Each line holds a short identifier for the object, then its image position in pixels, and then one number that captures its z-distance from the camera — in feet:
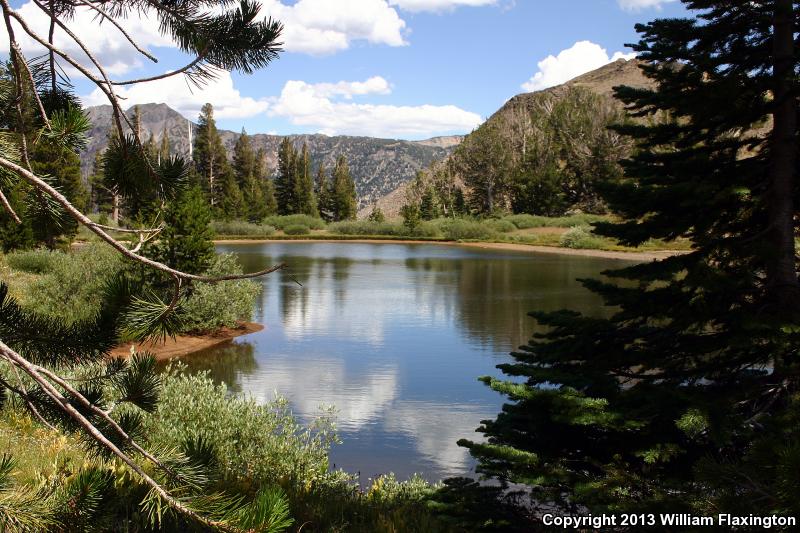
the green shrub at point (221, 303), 49.24
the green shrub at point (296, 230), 193.57
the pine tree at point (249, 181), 212.23
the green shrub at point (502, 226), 181.16
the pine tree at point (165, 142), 209.36
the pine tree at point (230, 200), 197.77
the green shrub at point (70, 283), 43.73
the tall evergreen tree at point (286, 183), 231.96
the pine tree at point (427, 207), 224.53
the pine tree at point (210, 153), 207.41
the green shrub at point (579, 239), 143.54
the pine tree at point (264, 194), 212.64
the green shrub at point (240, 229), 178.29
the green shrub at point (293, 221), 200.64
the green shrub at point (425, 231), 187.83
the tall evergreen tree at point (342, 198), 244.03
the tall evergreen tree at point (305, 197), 228.22
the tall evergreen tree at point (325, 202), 249.75
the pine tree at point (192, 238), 47.83
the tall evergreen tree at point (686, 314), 13.91
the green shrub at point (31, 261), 63.77
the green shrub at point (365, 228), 194.70
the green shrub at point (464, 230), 176.24
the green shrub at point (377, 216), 220.72
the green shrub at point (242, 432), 19.94
